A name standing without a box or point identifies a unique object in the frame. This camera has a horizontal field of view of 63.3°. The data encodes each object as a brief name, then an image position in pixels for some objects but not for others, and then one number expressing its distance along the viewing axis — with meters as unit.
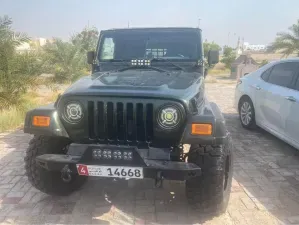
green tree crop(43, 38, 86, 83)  11.41
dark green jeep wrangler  2.08
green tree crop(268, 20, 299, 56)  14.06
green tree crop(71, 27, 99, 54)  13.28
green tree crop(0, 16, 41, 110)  5.56
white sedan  3.52
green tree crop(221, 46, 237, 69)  26.50
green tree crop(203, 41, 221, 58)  30.94
